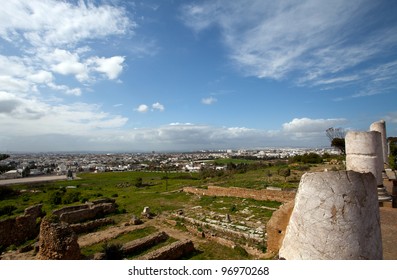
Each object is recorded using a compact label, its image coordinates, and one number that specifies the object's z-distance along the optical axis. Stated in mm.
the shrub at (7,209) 23922
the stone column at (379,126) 11387
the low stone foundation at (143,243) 11561
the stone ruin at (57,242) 9281
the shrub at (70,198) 28781
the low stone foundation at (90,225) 15891
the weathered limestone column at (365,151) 7660
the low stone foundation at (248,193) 19234
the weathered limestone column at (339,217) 2291
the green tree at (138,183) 42262
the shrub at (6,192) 35312
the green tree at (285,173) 28025
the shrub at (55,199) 28775
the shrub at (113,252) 10627
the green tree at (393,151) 16647
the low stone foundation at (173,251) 10413
